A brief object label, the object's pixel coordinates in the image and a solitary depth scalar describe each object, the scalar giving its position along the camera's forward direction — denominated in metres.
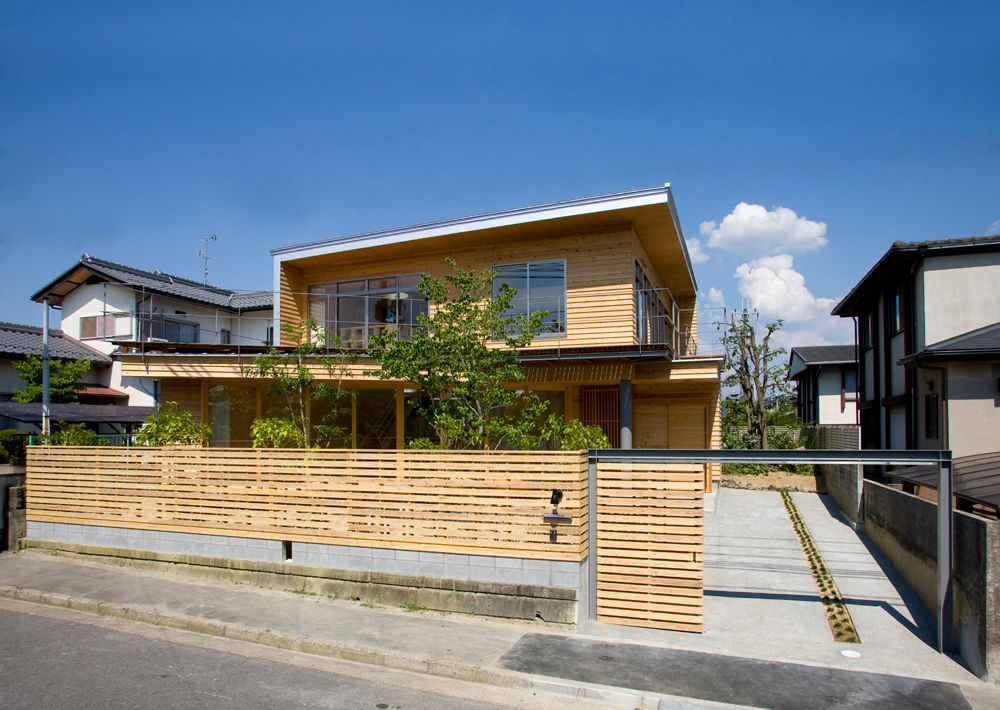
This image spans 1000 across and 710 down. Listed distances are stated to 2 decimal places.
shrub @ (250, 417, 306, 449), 13.52
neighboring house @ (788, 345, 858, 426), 38.81
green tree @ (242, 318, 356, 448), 14.62
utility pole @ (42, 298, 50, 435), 15.97
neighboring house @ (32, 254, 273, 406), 25.78
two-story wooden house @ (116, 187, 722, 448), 15.34
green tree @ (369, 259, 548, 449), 11.64
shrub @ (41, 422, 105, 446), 14.70
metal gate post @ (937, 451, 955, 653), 7.91
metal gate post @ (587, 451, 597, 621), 9.08
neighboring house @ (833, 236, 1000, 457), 13.47
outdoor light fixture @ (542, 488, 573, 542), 8.85
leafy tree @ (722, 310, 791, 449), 28.56
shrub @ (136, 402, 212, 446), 13.70
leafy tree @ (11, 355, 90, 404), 21.16
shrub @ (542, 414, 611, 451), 10.56
